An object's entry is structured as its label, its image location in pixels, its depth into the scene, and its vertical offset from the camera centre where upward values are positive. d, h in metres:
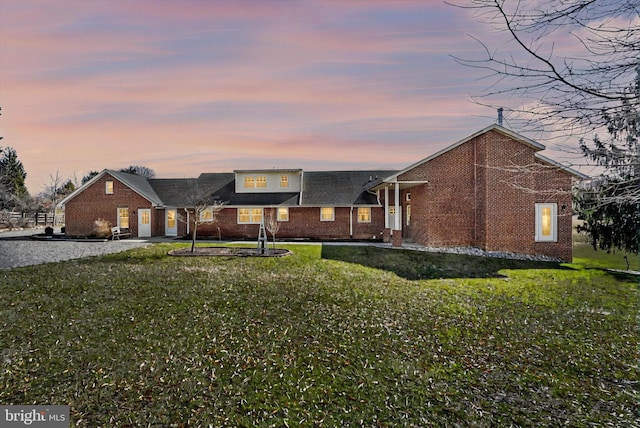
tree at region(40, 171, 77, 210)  47.06 +4.82
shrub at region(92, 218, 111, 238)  21.31 -0.66
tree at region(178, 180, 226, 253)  21.39 +1.20
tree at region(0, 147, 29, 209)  36.69 +6.53
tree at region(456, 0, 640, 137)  2.38 +1.25
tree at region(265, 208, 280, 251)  21.70 +0.17
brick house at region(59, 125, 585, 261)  16.42 +1.00
